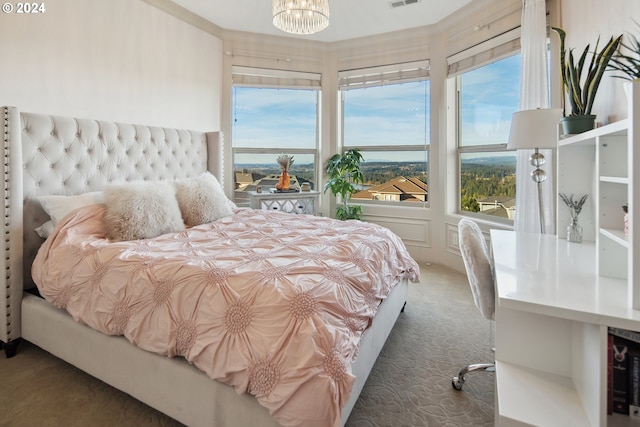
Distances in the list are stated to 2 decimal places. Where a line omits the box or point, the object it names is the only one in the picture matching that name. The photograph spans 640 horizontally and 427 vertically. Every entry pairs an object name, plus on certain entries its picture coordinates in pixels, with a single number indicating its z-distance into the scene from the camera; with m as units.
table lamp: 2.18
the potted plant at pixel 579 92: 1.76
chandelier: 2.28
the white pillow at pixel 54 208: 2.19
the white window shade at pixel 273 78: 4.25
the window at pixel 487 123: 3.40
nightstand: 3.96
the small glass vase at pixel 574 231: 1.96
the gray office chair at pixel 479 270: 1.63
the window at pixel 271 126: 4.36
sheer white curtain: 2.78
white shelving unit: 0.95
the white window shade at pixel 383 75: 4.20
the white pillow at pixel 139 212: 2.16
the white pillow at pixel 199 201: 2.72
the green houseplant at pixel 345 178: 4.34
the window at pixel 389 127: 4.33
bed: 1.31
